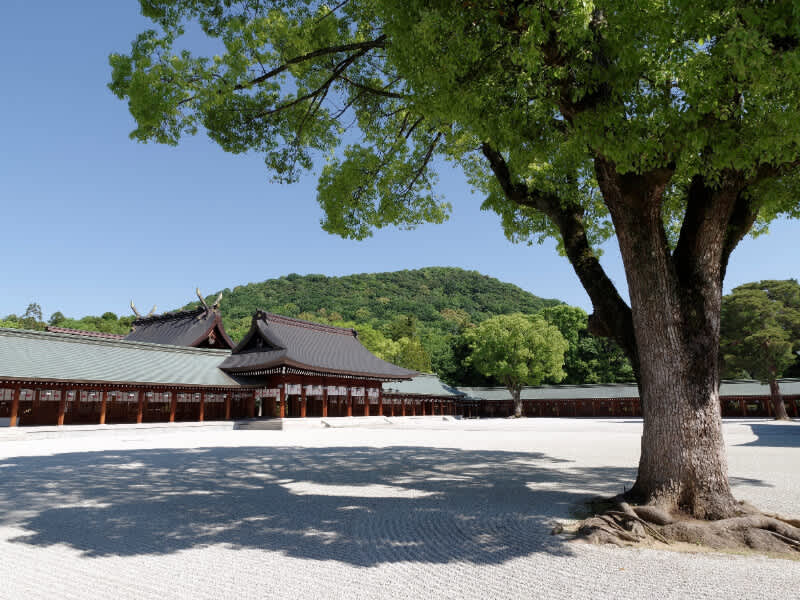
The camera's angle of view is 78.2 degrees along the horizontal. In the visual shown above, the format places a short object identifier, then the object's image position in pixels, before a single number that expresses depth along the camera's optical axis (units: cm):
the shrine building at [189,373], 1923
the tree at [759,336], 2742
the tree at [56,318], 7556
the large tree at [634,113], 420
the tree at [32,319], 6781
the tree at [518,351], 3962
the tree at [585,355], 4534
